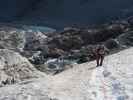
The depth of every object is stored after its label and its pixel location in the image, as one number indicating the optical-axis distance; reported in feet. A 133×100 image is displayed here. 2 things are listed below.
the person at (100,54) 50.45
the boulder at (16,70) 60.17
